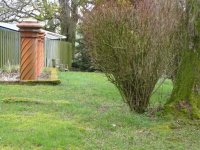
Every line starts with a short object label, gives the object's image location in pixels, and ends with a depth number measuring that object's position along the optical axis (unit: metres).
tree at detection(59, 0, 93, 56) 30.87
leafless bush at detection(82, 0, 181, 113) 7.32
